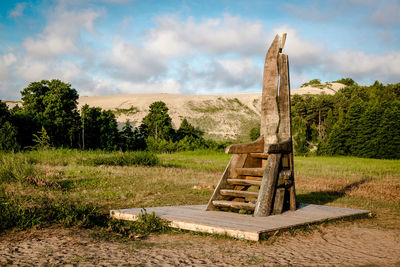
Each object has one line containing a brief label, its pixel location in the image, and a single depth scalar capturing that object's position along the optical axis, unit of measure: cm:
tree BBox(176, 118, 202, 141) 4888
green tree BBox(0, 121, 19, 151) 2264
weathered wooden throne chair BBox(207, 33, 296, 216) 687
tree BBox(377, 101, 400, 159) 3550
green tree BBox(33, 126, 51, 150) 2006
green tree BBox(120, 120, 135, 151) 4372
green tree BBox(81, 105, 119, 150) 4300
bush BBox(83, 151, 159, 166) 1802
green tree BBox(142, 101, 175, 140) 4628
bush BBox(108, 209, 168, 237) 568
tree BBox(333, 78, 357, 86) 9355
